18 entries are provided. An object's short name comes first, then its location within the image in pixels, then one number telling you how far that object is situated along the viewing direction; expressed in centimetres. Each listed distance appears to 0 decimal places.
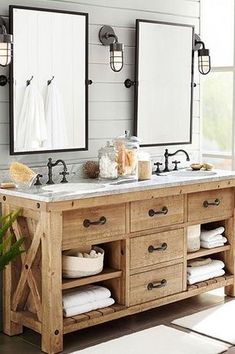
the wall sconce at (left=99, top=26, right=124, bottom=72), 435
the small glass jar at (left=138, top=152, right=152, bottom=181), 430
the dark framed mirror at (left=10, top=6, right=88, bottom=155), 397
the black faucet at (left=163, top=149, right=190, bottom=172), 482
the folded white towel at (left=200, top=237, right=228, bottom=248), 457
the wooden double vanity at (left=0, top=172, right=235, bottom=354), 365
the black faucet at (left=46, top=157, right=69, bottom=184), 410
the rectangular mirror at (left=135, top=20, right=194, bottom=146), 464
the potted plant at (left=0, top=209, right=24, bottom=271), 343
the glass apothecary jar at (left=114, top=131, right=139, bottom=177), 427
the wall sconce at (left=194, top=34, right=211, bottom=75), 496
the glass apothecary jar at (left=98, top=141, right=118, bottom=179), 422
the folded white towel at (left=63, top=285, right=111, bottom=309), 381
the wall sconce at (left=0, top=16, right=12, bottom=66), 375
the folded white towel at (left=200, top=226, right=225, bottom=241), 456
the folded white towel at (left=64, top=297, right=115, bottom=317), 379
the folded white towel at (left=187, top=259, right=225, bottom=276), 446
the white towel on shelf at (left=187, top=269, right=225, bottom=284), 445
